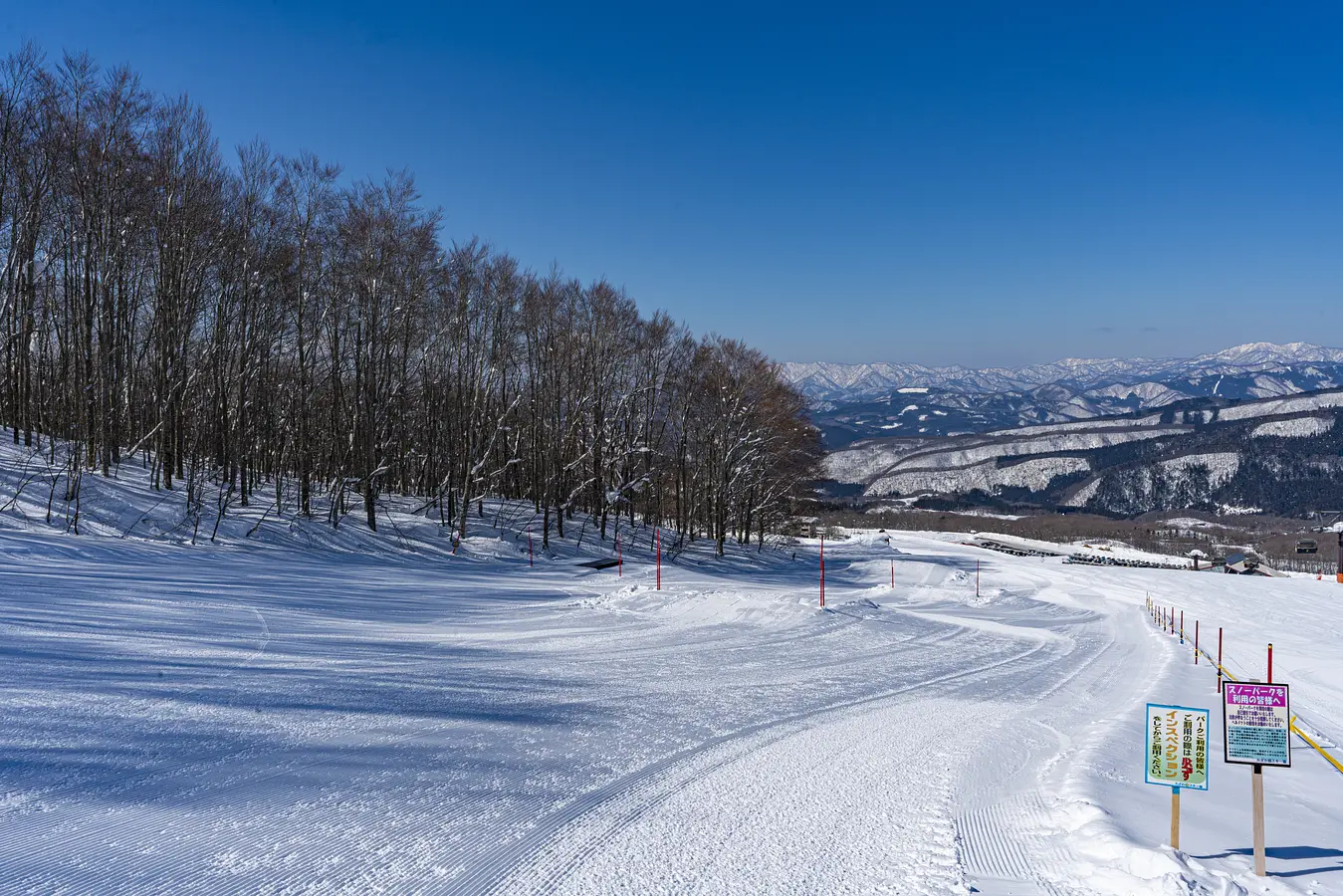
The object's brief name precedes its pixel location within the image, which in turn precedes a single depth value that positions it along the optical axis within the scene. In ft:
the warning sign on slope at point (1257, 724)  17.33
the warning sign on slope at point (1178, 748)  17.42
